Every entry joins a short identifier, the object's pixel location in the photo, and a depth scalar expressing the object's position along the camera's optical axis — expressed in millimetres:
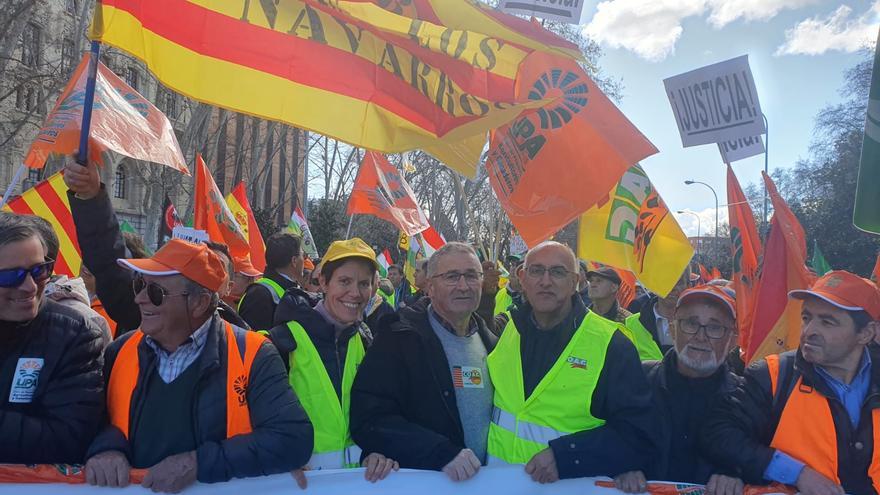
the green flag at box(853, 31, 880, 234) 2863
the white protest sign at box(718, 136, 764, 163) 5223
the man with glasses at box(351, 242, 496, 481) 2682
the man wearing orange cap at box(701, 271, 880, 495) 2652
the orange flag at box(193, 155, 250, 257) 6617
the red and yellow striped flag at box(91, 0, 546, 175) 3057
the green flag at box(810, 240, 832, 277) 7355
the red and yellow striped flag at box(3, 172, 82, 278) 5457
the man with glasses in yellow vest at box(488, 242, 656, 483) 2633
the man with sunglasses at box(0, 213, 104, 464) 2311
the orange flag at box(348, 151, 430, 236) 8234
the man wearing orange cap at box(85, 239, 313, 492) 2342
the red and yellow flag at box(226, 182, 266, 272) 8633
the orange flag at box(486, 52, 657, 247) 3947
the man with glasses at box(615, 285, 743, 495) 2936
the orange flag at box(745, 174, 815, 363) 4387
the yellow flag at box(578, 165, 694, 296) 5273
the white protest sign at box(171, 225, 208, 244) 5406
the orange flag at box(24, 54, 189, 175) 4176
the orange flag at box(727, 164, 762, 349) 5191
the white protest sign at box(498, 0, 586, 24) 4699
